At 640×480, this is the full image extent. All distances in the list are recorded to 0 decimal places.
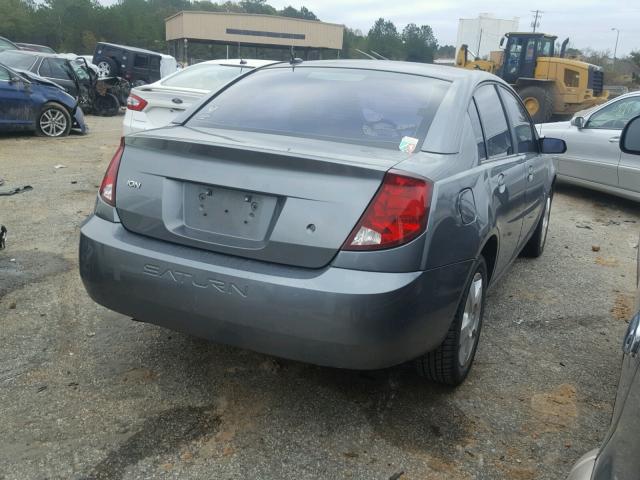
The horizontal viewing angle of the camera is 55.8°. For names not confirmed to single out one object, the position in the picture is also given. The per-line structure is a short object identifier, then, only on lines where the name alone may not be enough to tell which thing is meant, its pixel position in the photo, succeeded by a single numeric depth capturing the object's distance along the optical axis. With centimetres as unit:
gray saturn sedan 238
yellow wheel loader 1886
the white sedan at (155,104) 712
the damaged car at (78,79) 1513
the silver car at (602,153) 773
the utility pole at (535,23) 8275
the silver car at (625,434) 137
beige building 5791
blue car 1066
